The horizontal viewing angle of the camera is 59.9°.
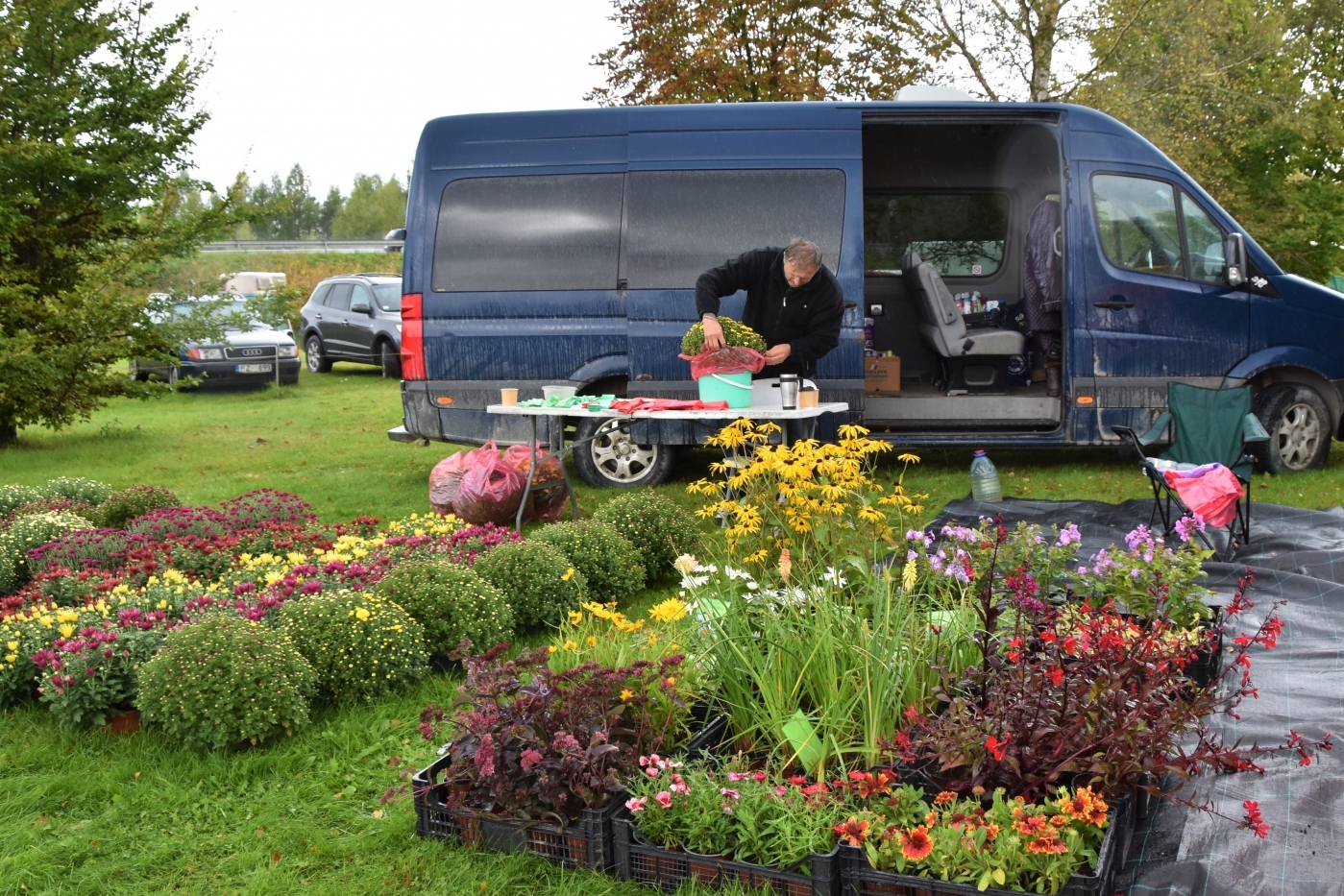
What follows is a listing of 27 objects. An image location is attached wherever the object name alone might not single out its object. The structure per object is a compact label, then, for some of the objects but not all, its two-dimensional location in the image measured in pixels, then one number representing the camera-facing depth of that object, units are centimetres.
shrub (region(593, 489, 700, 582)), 577
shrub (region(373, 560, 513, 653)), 451
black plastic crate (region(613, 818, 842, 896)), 271
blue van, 793
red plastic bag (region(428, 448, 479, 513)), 713
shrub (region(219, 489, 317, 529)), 607
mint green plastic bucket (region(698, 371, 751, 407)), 638
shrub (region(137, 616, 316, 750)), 377
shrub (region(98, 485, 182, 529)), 661
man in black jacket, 666
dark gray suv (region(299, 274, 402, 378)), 1817
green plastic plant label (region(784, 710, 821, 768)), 313
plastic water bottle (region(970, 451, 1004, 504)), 741
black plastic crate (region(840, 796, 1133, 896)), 256
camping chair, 645
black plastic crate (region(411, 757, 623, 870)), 298
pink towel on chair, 571
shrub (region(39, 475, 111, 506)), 710
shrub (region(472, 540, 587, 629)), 497
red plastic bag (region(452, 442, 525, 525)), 689
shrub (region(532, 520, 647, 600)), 533
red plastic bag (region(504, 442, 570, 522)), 713
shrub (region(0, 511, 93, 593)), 566
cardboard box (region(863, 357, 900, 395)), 945
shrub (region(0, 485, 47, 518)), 680
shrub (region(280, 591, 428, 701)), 416
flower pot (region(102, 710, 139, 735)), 411
